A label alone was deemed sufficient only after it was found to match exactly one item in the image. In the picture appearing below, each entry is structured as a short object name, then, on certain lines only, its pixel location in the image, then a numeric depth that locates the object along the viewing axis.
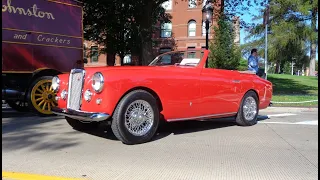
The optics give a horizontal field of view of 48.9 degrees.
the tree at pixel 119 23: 17.33
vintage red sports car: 5.46
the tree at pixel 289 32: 36.33
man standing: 12.09
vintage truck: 8.98
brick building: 44.12
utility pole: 16.09
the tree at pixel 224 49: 28.64
